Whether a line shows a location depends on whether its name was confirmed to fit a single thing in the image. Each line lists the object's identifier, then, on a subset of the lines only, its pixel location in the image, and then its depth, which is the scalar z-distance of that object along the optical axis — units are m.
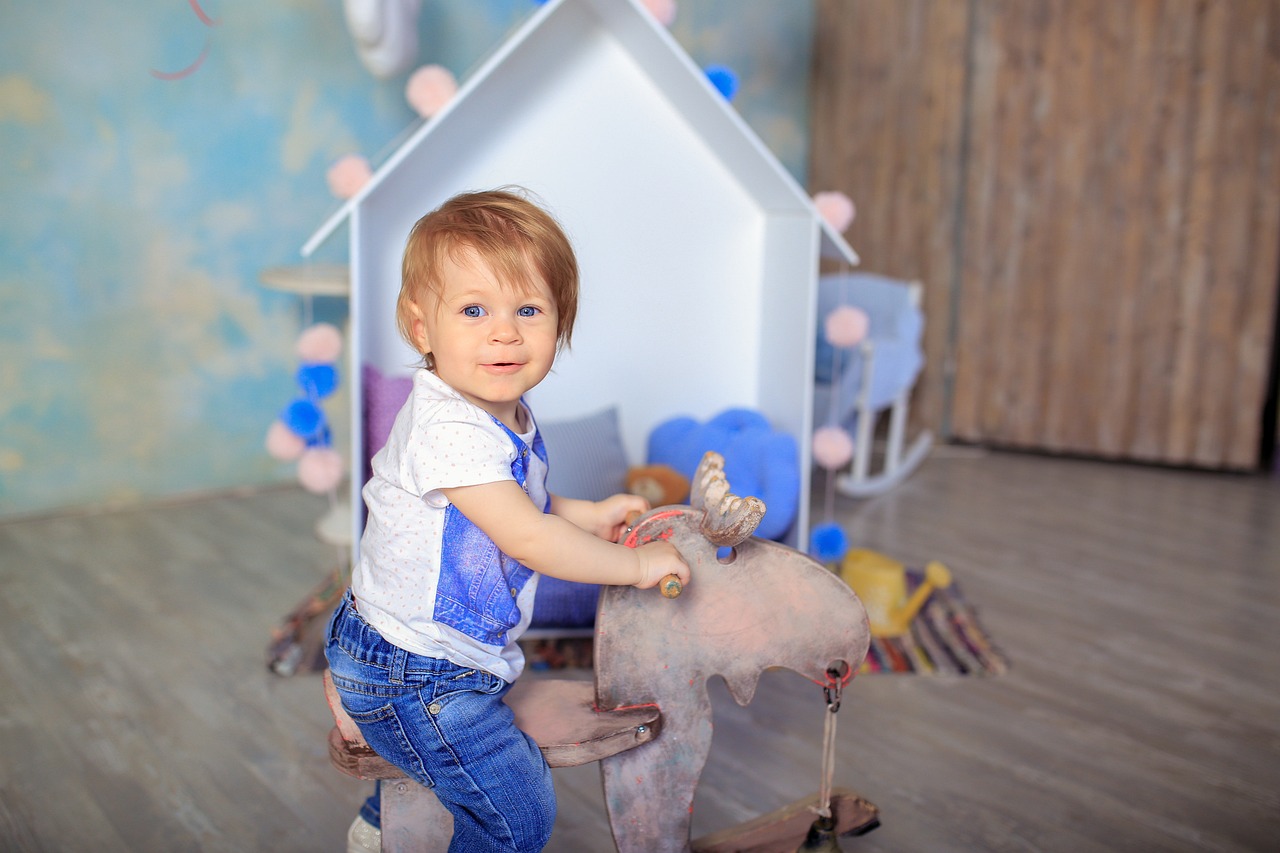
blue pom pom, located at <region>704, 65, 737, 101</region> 2.20
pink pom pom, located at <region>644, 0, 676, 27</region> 2.18
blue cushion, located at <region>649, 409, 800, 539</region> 2.16
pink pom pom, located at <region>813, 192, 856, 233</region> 2.28
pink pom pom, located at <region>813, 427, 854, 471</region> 2.44
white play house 2.06
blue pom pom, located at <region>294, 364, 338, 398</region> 2.16
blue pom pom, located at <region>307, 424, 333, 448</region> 2.28
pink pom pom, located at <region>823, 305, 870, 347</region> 2.43
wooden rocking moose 1.19
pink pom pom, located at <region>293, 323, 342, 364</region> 2.15
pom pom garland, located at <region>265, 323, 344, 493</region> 2.16
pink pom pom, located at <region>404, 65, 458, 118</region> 1.99
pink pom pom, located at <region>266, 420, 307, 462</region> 2.29
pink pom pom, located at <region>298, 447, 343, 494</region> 2.21
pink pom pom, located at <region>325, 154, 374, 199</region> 2.00
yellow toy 2.33
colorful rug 2.15
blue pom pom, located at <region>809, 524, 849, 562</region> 2.37
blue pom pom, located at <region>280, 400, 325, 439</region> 2.19
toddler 1.09
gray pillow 2.17
